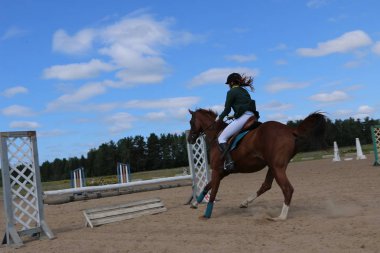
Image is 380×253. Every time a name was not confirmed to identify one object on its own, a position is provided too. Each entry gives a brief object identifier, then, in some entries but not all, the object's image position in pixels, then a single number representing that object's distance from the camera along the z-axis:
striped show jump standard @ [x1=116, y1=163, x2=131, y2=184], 19.43
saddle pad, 7.17
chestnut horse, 6.53
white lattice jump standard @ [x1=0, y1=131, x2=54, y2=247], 6.65
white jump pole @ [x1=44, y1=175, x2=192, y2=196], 8.55
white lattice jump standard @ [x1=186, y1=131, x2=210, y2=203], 9.85
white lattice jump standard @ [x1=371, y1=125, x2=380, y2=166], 16.86
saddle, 7.18
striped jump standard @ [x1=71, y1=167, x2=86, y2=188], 18.33
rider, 7.25
